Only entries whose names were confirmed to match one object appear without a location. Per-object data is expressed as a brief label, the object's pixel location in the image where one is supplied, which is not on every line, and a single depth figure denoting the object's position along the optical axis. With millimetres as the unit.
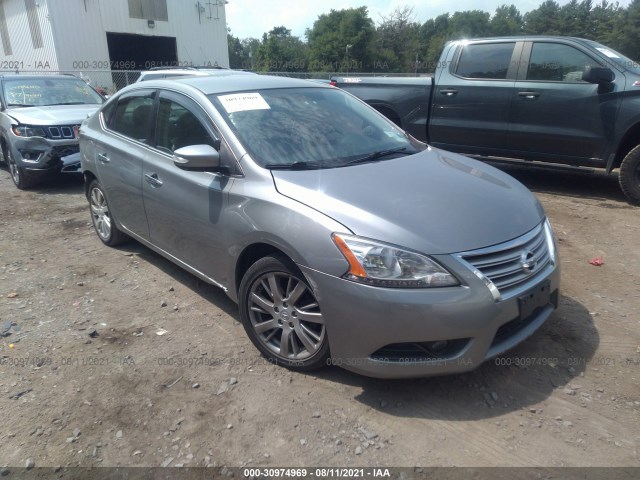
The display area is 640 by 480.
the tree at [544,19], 64875
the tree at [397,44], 51344
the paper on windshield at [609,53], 6033
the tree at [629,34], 53469
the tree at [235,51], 71612
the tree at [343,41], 55750
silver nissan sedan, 2443
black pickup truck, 5809
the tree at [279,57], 55569
